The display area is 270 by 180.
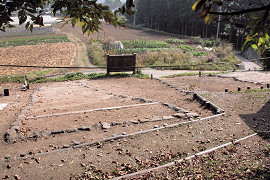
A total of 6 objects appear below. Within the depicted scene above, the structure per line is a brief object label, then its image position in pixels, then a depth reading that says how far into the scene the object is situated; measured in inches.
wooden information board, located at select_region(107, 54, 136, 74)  613.3
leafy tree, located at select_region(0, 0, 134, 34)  146.6
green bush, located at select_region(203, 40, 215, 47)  1568.8
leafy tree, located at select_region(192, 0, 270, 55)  126.3
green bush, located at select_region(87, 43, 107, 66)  991.6
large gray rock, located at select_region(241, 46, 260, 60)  1296.8
